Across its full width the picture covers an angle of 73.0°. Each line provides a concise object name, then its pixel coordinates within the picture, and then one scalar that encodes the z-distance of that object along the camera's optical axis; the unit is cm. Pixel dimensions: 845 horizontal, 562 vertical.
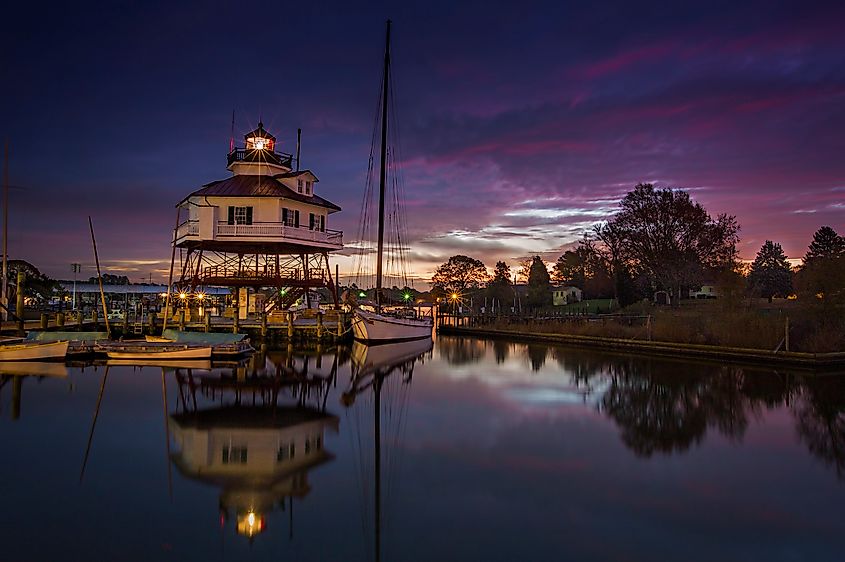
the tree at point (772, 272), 8106
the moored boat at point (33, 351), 2564
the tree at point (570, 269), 10266
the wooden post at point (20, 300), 3124
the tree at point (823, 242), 8300
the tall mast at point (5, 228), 3741
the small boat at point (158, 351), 2653
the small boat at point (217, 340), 2758
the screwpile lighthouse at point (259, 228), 3578
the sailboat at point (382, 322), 3781
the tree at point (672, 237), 5503
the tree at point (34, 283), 5572
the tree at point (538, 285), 8756
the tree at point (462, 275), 10935
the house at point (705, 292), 8262
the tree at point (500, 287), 9281
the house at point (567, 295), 9012
